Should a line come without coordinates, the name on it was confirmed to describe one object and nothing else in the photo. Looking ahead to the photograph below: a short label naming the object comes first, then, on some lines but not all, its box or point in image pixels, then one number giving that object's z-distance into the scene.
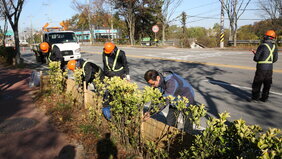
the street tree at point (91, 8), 44.12
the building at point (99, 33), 66.75
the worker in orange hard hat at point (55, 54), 6.85
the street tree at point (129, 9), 35.91
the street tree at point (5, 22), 22.26
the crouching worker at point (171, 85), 3.04
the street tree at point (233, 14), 23.54
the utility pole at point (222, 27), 21.38
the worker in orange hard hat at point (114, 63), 5.00
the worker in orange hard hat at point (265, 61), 5.02
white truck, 12.23
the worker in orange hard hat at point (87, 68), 4.99
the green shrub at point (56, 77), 5.59
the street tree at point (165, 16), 30.61
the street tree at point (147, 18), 39.94
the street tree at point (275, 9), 32.26
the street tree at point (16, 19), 12.33
